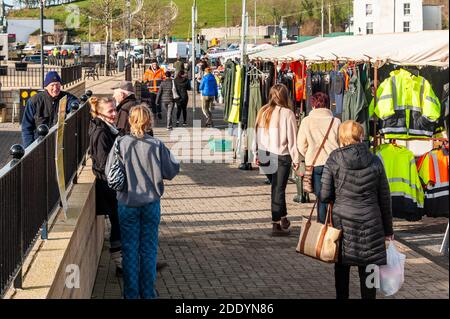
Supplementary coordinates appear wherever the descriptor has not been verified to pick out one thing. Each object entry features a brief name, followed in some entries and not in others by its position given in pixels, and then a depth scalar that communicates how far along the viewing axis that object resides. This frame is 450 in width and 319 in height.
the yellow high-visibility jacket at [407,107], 11.87
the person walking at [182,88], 28.56
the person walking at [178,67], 29.03
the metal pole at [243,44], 19.75
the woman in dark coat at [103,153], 9.30
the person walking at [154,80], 32.28
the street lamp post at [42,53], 27.23
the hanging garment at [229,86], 20.17
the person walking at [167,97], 28.14
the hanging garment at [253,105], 17.61
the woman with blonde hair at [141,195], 8.26
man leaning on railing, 11.77
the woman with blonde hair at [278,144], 11.95
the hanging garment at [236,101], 18.89
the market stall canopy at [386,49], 10.81
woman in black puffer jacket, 7.65
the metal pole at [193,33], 33.96
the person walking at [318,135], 10.84
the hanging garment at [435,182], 12.02
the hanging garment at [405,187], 12.01
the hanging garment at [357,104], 12.76
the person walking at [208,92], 29.00
